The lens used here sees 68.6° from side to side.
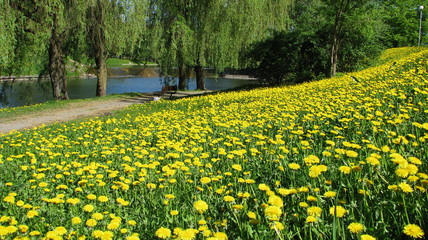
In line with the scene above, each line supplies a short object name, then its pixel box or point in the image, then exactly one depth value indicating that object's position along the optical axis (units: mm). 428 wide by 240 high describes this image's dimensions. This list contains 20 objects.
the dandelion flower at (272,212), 1586
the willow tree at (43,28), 14117
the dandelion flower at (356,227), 1464
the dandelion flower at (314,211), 1667
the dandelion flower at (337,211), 1584
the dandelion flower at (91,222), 1950
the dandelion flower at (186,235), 1600
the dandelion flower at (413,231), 1358
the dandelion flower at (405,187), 1681
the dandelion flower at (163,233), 1683
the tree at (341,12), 13945
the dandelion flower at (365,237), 1399
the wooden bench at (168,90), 19911
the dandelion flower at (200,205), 1904
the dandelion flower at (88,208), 2162
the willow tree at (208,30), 16766
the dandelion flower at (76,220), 2016
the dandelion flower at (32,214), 2191
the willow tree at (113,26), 17047
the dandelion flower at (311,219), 1564
